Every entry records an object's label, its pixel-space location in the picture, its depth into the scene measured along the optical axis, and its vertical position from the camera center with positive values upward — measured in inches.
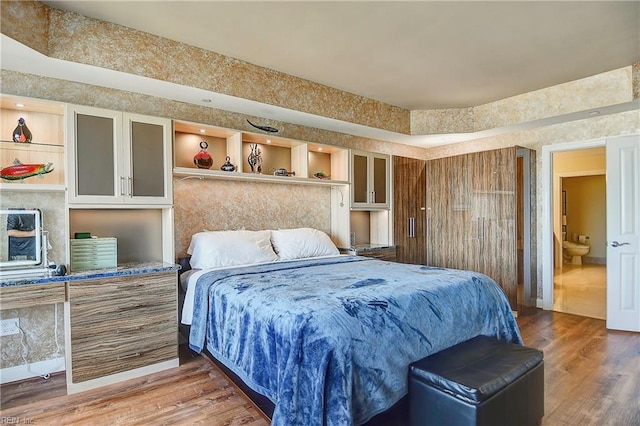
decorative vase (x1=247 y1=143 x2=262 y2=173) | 150.3 +23.0
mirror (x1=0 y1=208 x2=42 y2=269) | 101.0 -7.2
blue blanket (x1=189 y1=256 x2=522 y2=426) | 64.7 -27.1
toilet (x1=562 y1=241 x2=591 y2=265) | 311.0 -38.1
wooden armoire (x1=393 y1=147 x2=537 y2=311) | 168.6 -2.7
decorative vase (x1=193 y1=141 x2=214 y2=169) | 131.8 +20.4
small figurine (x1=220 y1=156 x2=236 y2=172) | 135.5 +17.9
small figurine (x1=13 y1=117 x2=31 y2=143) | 100.9 +24.2
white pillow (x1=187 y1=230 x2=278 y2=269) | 122.9 -14.0
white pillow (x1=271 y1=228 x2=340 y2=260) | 146.2 -14.2
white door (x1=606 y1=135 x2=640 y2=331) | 143.0 -10.6
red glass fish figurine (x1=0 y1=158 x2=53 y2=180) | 97.1 +12.6
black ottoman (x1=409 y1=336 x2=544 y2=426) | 64.9 -35.9
